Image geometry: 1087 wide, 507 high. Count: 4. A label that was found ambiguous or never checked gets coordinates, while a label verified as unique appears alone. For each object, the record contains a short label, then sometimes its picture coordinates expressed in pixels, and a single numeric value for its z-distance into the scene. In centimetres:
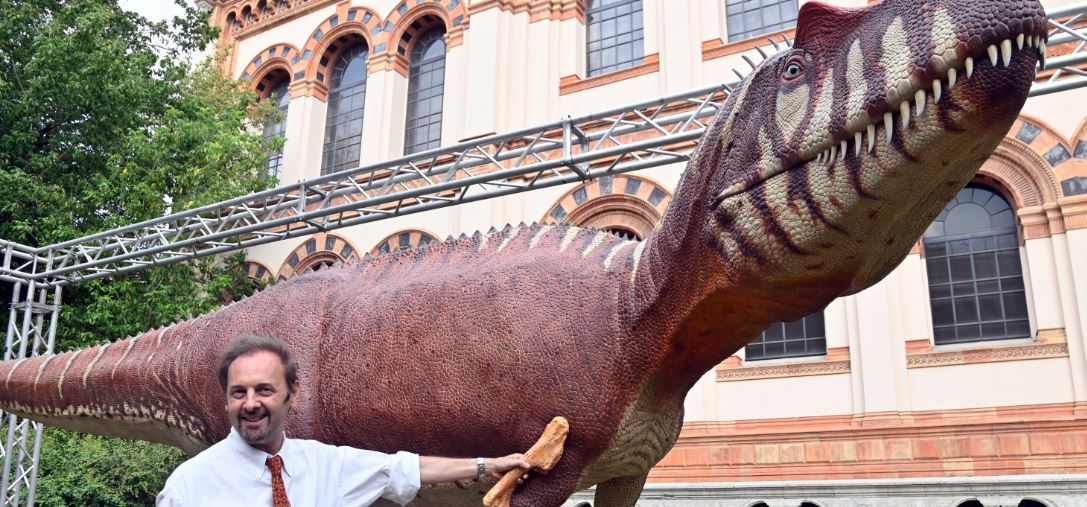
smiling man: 198
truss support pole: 885
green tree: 1073
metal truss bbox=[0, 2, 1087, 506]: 648
